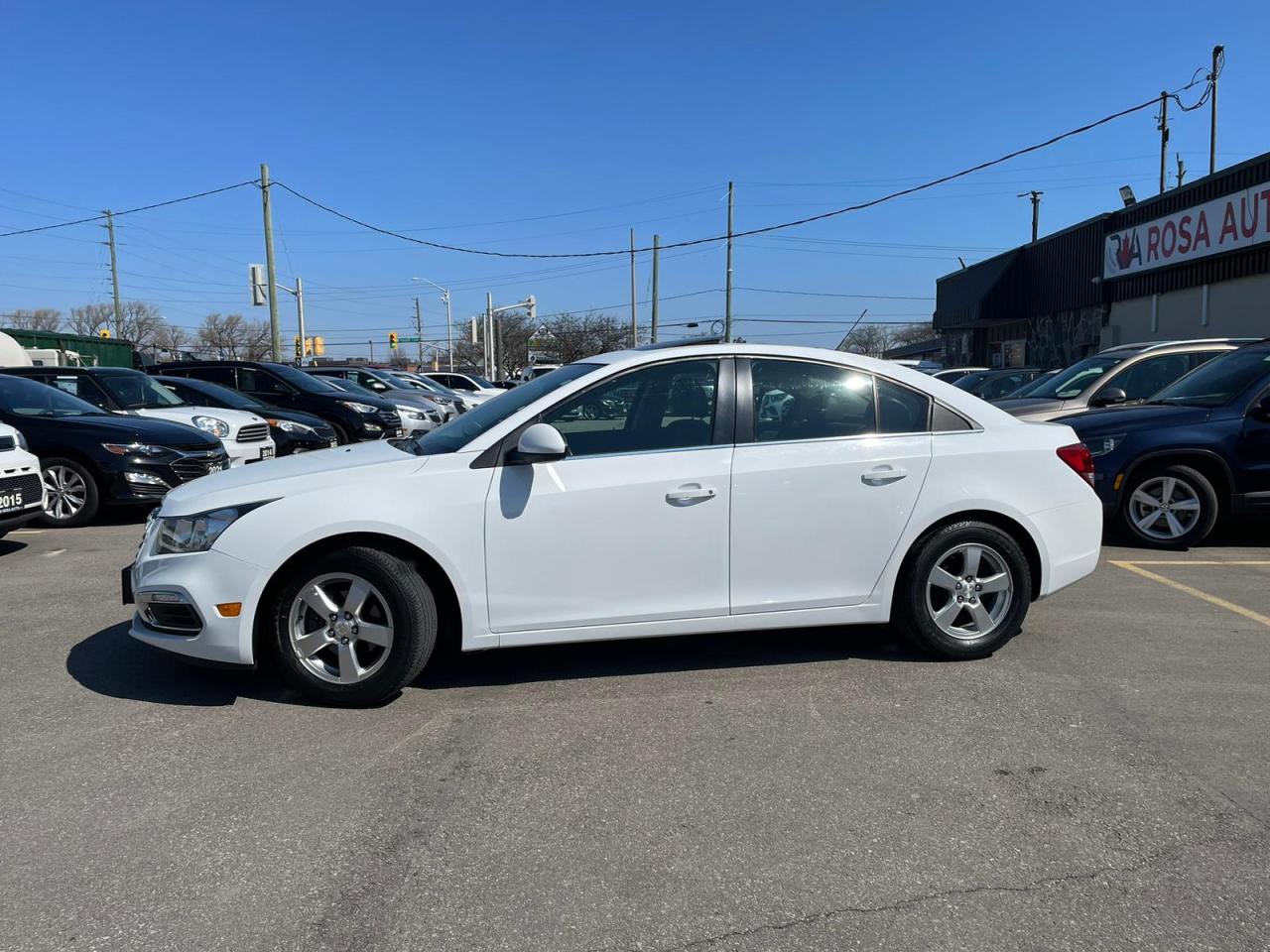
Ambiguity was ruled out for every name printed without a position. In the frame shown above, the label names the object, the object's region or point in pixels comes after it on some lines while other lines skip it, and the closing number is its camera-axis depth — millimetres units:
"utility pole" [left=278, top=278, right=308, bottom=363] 45875
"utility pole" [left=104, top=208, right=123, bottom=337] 53750
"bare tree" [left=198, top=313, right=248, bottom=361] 79312
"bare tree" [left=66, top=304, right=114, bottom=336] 79569
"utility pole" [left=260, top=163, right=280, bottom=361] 29344
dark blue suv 7633
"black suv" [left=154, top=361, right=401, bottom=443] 15789
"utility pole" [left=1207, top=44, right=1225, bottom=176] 28406
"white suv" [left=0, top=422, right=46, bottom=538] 7211
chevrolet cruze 4109
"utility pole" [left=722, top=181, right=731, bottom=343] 38853
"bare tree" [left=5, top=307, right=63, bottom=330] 78375
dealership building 18469
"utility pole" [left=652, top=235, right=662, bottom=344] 41656
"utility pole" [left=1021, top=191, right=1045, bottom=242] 46844
